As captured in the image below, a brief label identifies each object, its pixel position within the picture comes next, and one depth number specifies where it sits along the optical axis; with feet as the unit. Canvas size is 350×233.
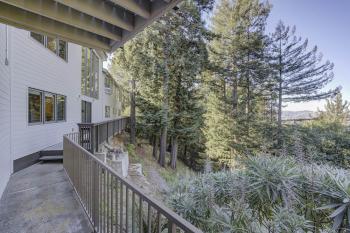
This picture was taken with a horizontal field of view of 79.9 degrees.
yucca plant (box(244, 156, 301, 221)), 11.78
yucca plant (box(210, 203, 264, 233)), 10.39
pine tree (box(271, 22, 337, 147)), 49.90
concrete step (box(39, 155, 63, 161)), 23.10
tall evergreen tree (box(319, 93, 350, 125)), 77.51
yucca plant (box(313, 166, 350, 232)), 9.40
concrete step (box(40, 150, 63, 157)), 23.56
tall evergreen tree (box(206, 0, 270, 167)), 47.96
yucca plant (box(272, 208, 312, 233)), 9.74
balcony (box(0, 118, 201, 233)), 6.86
